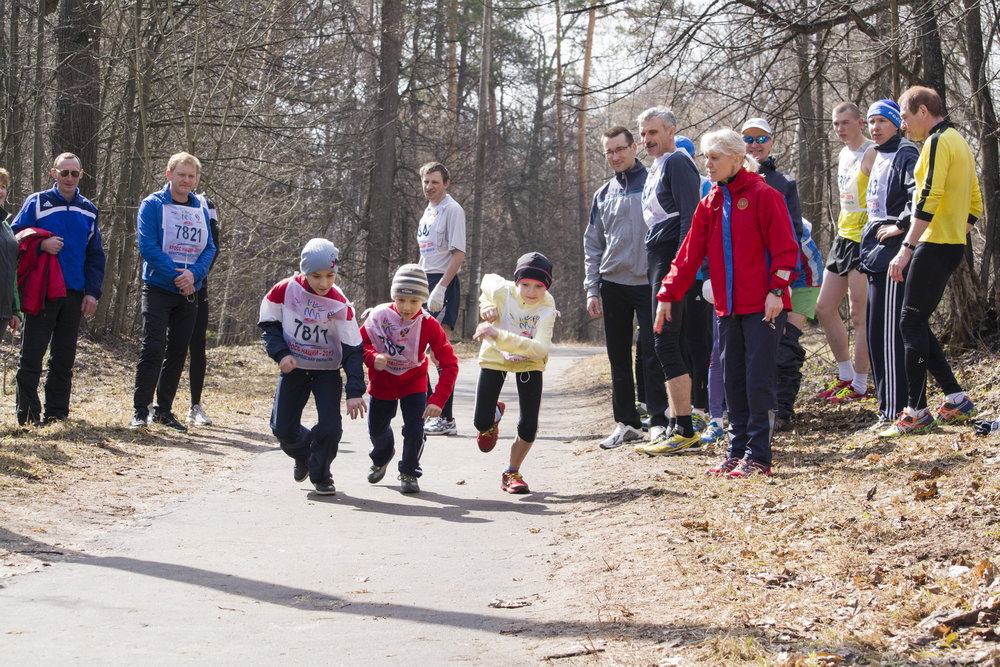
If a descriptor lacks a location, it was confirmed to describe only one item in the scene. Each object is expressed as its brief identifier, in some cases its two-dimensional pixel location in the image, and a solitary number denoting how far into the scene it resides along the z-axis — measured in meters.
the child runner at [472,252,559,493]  14.17
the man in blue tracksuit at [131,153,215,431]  17.91
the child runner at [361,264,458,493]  14.25
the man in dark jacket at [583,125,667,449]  16.92
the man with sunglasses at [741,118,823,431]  16.84
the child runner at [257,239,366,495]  13.77
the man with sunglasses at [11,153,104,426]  17.23
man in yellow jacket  14.14
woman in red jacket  13.48
